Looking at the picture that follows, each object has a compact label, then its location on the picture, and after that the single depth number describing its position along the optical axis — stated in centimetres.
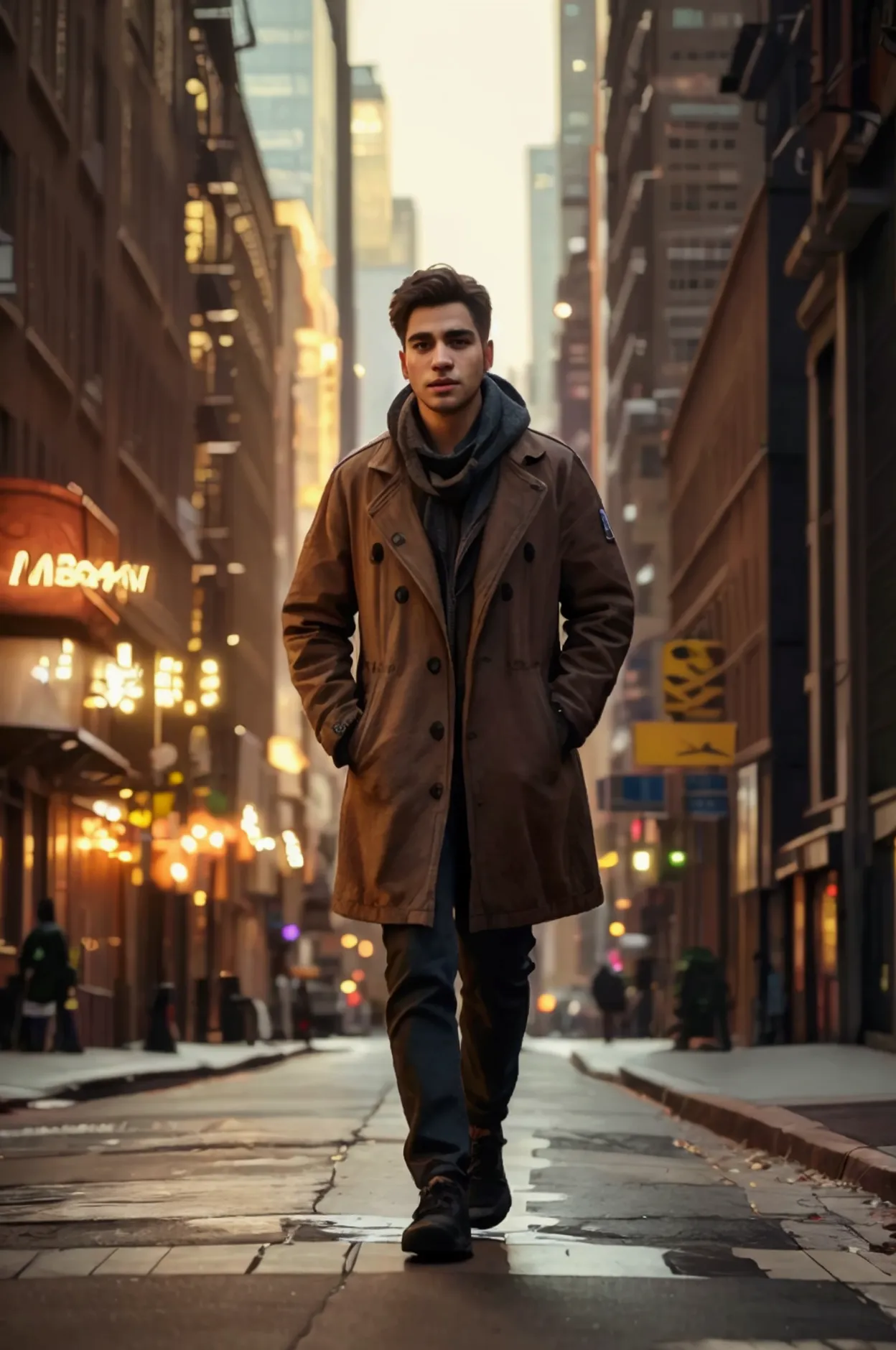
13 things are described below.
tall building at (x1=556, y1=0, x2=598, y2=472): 17338
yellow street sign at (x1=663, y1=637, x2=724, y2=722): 5278
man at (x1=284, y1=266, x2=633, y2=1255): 667
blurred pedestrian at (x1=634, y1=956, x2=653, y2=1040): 5084
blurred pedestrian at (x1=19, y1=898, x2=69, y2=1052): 2608
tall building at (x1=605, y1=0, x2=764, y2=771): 9488
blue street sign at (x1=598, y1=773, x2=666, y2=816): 5856
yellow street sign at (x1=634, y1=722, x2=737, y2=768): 4744
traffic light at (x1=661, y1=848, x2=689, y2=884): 4041
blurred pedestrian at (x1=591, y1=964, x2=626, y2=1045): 4506
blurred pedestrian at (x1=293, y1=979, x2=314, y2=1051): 5234
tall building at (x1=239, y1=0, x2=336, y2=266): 15488
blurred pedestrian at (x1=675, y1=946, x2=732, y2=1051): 3058
